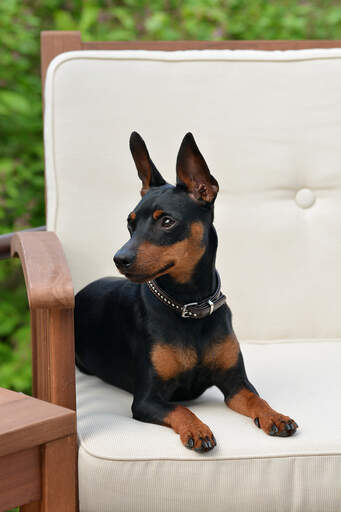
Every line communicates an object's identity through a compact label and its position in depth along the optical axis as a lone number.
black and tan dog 1.43
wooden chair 1.40
